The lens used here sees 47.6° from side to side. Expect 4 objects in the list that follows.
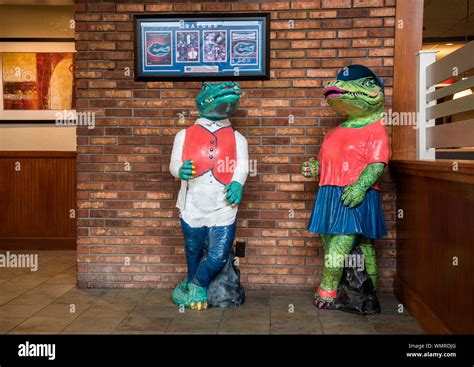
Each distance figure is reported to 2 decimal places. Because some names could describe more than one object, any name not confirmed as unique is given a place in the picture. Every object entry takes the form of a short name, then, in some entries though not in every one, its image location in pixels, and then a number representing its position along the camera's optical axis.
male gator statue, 3.81
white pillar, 3.90
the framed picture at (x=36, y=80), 6.04
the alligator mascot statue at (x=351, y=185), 3.66
